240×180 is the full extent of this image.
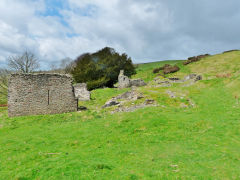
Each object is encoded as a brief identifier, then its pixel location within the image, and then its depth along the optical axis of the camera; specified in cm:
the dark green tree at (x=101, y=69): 4612
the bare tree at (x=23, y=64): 4072
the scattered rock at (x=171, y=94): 2151
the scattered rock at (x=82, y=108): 2187
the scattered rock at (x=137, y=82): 4116
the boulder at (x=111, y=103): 2142
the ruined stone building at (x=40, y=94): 1841
